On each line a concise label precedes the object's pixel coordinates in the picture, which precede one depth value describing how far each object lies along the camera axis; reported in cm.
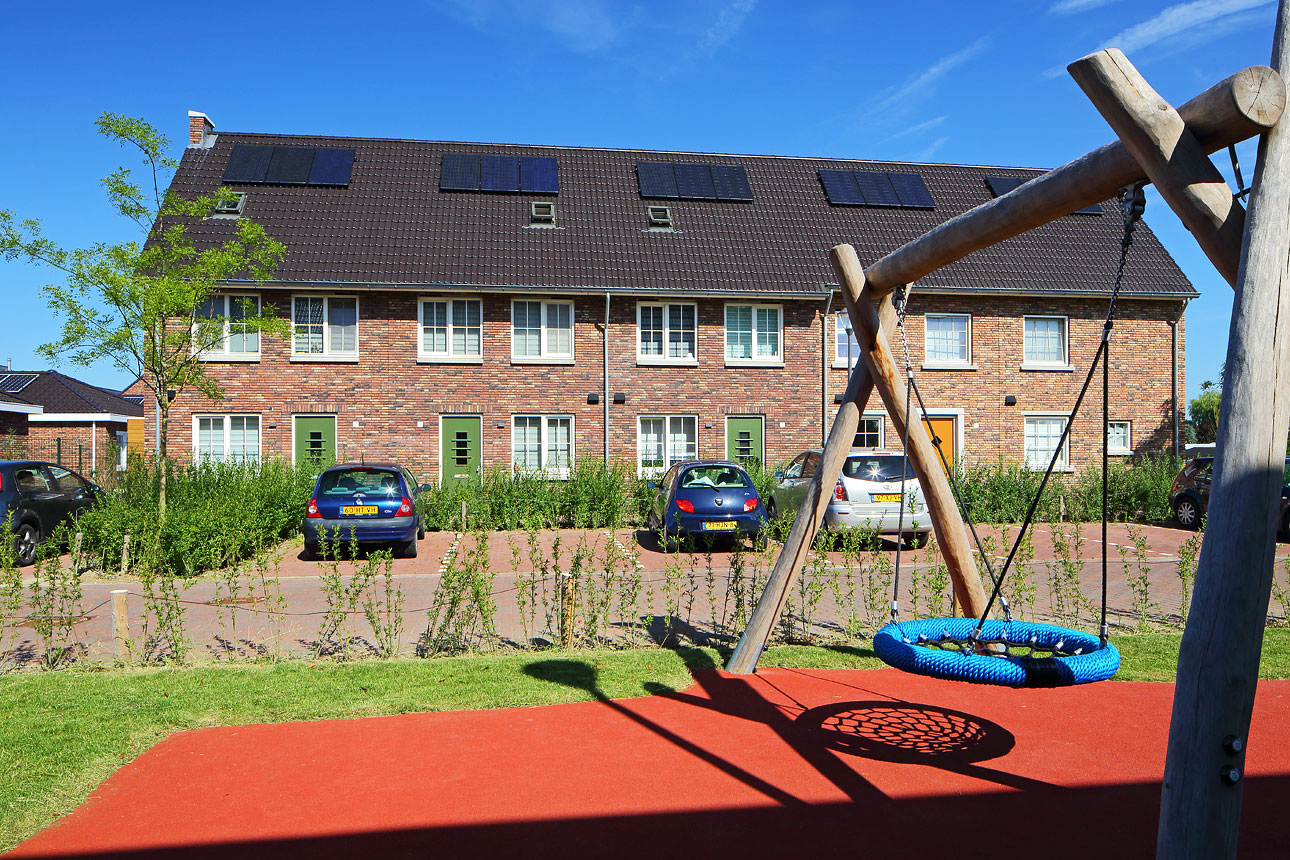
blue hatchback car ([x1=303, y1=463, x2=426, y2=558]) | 1435
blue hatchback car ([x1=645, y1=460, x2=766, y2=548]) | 1500
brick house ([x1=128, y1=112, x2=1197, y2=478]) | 2173
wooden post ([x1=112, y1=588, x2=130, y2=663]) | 749
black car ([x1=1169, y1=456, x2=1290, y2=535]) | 1828
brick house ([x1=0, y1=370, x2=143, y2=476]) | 3462
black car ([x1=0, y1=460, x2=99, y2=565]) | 1431
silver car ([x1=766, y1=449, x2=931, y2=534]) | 1514
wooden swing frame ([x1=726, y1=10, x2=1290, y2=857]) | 296
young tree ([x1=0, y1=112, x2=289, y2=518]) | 1458
